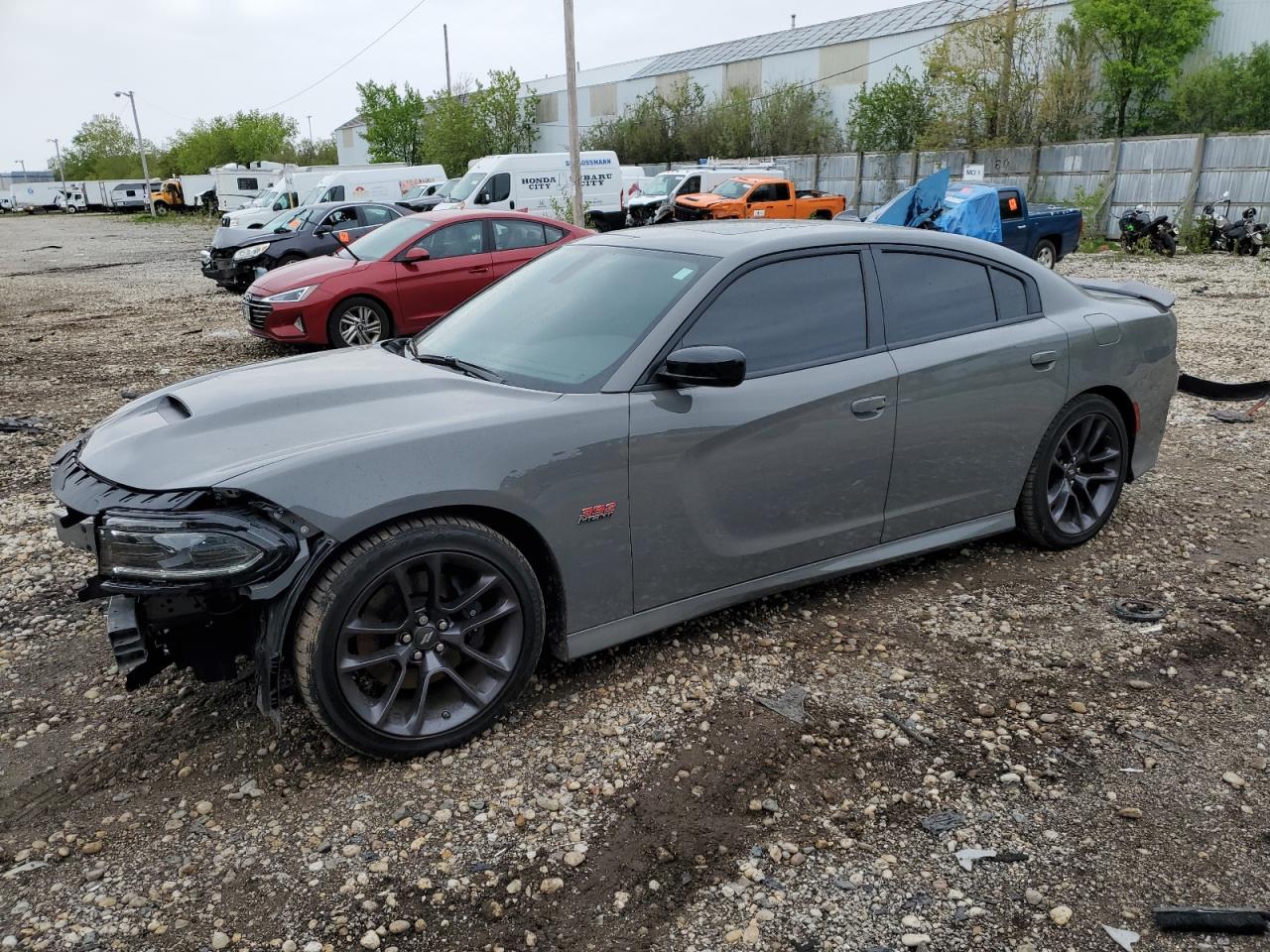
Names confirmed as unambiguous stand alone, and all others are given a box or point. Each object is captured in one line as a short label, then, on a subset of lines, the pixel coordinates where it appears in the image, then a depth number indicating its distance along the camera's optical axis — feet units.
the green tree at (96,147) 343.24
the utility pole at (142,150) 192.34
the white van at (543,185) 76.74
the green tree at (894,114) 128.36
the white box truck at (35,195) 235.20
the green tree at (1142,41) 107.45
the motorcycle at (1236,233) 66.44
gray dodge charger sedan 9.27
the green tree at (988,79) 109.29
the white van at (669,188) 89.76
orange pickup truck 78.84
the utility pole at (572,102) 63.72
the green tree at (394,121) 196.95
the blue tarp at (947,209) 50.78
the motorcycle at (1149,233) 67.05
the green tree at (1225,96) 99.55
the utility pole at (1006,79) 107.65
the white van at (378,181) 84.78
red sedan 33.12
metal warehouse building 109.09
